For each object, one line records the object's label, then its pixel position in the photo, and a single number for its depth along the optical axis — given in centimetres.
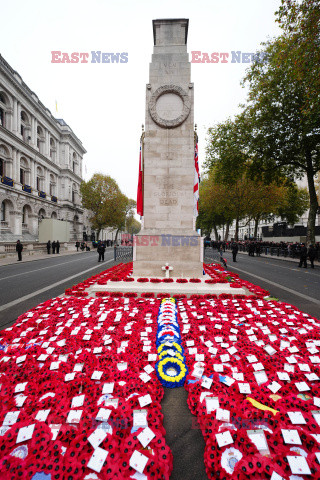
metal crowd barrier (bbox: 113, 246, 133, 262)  2005
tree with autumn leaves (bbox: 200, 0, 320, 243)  1290
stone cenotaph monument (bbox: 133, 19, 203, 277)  970
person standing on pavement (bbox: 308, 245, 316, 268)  1691
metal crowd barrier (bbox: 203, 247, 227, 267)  2398
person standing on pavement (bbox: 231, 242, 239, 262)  2015
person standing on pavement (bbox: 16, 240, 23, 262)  2034
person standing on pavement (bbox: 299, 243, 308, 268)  1650
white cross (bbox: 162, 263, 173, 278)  873
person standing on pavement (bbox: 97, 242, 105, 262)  1981
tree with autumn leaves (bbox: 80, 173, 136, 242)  4756
